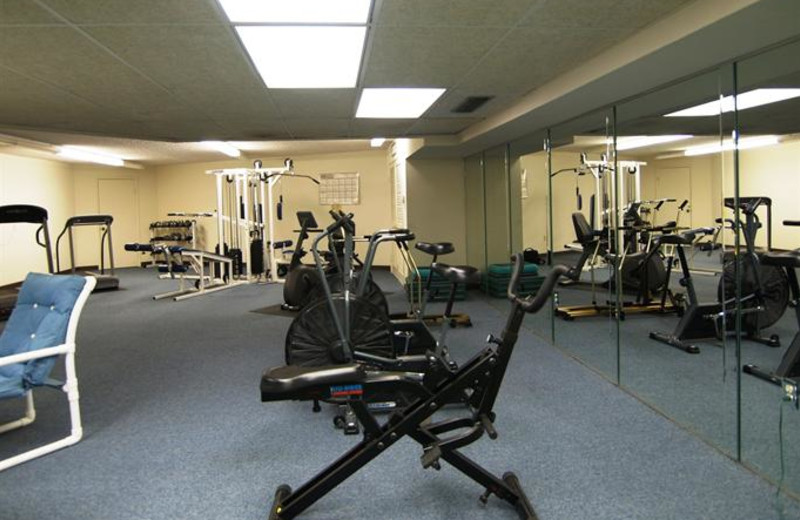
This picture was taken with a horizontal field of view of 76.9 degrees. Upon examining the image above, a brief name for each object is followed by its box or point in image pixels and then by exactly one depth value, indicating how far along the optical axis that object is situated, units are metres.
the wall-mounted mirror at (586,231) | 3.95
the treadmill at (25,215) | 5.39
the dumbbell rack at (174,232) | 11.03
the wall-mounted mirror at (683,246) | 2.73
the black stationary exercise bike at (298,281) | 5.48
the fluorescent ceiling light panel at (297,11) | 2.40
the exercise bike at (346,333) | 3.10
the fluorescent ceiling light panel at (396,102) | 4.15
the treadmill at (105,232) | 7.55
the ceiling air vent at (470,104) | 4.42
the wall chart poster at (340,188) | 10.30
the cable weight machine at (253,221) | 8.64
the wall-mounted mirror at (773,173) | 2.33
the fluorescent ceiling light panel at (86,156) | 8.29
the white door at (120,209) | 11.11
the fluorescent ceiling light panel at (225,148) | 8.23
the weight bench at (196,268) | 7.71
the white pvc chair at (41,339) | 2.54
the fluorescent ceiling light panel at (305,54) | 2.79
